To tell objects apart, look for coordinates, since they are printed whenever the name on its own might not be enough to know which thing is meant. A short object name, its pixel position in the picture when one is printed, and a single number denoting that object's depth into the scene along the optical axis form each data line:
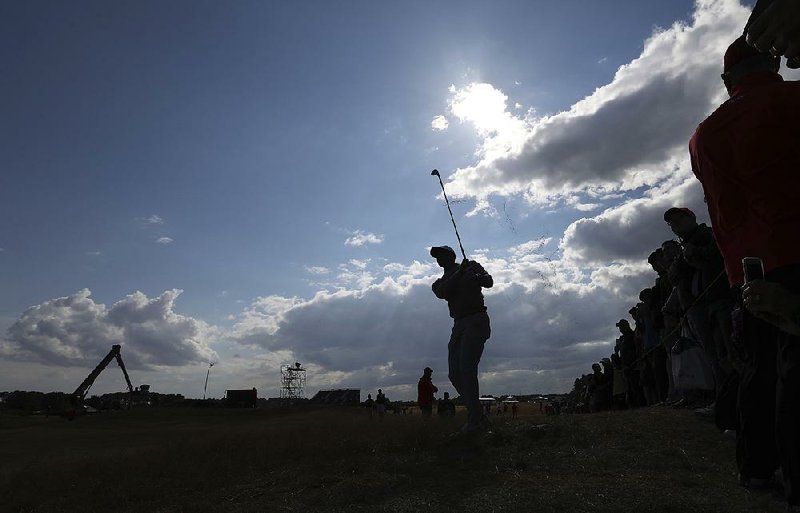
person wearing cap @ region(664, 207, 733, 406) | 4.62
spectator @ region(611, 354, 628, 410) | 10.73
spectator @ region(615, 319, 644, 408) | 11.66
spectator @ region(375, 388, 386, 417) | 23.14
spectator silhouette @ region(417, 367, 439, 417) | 15.18
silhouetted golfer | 6.32
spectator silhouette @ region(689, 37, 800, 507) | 1.87
